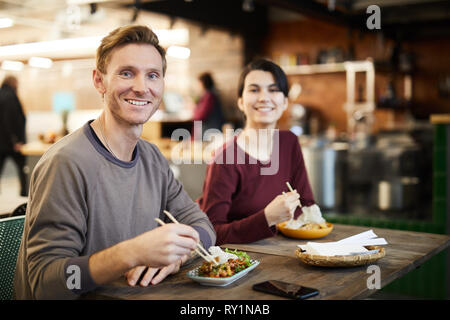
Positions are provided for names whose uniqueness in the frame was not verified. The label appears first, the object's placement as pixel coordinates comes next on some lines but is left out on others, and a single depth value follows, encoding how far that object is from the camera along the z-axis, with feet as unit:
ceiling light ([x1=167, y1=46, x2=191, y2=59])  21.59
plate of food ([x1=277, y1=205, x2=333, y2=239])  6.42
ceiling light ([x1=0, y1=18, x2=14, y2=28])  9.29
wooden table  4.23
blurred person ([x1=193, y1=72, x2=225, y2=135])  23.73
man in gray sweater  4.10
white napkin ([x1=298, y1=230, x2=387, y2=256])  5.15
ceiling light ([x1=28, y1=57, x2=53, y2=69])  11.16
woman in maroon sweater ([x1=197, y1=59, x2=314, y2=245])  7.05
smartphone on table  4.10
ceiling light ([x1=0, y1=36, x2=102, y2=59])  10.31
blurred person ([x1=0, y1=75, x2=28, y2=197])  13.57
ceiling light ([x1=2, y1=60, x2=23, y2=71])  10.87
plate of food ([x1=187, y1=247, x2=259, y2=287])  4.40
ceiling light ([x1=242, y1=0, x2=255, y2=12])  16.44
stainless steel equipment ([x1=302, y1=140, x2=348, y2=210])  21.57
